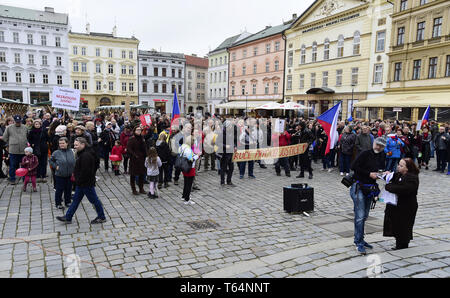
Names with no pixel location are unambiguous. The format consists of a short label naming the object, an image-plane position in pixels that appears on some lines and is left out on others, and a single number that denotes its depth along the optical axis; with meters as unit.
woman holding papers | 4.96
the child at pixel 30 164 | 8.56
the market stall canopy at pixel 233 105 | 37.71
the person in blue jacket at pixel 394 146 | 11.83
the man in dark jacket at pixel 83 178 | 6.25
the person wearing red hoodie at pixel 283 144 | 12.09
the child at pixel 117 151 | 11.11
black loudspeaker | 7.39
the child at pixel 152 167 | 8.54
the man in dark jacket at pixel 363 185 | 5.26
